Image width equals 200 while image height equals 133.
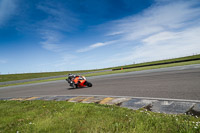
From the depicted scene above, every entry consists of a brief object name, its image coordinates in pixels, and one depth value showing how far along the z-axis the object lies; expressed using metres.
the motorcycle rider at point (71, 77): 12.40
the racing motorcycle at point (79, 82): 12.06
